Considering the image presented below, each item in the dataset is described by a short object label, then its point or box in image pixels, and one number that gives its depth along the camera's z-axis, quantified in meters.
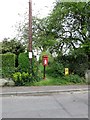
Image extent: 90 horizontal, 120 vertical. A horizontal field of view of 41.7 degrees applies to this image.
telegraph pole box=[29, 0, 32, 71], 7.11
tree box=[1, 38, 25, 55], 9.61
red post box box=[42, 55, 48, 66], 7.24
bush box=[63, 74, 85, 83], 7.21
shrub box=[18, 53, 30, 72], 7.05
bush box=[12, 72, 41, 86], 6.75
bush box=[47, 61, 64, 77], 7.45
